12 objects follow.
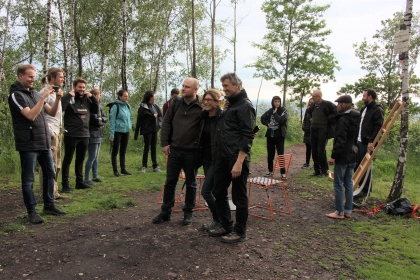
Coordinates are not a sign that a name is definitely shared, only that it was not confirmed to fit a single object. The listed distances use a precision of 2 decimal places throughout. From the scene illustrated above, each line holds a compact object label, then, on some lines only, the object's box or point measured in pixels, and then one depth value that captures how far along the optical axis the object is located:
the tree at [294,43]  23.77
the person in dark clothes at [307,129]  9.61
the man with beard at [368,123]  6.34
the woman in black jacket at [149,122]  8.33
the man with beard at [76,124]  6.20
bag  5.51
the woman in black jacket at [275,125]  8.16
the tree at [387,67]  29.42
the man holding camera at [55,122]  5.11
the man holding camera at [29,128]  4.33
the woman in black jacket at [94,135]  6.98
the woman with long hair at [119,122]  7.87
